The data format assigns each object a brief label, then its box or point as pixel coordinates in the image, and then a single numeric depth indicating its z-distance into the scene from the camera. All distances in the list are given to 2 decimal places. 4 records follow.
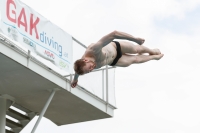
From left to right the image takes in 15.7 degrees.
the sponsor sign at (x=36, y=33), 18.86
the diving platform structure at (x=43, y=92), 19.56
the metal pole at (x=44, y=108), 21.20
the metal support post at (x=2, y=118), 21.77
